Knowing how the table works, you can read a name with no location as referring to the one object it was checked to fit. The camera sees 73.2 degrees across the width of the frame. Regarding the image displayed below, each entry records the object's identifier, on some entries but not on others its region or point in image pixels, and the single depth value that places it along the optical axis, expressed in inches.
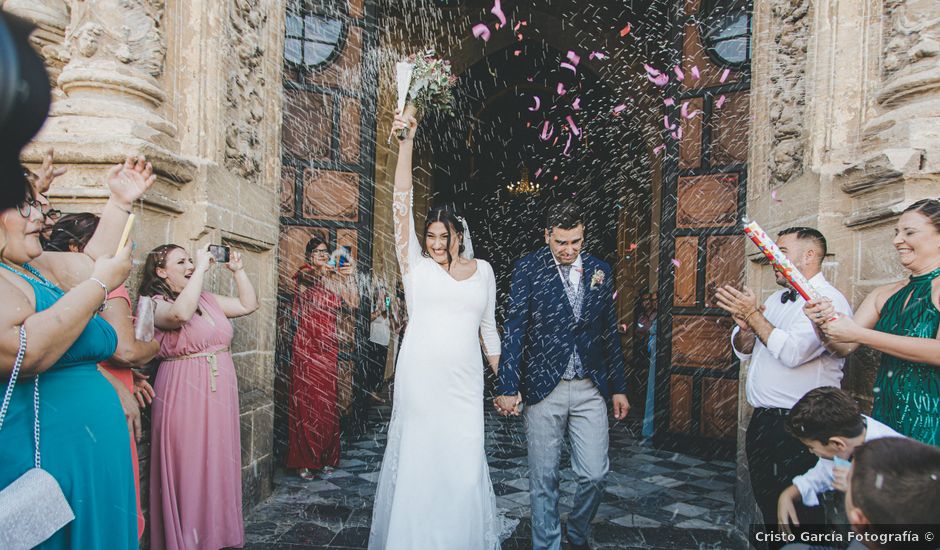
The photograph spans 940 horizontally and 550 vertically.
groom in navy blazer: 147.2
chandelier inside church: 612.1
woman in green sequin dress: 94.7
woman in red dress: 218.1
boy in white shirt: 91.2
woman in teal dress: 75.3
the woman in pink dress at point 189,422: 135.6
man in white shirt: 120.3
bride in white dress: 134.5
